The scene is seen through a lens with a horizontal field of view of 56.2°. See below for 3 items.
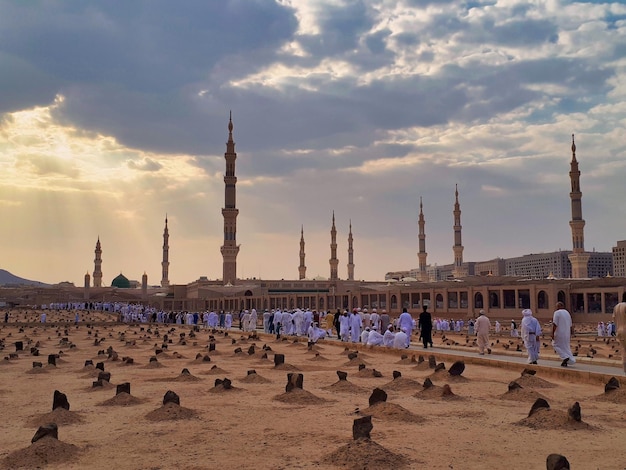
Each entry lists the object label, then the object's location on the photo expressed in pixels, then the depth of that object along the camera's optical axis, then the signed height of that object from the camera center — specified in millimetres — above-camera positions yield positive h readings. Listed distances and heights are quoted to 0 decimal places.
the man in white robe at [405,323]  18734 -1123
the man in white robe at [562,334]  12062 -966
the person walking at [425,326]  17516 -1156
